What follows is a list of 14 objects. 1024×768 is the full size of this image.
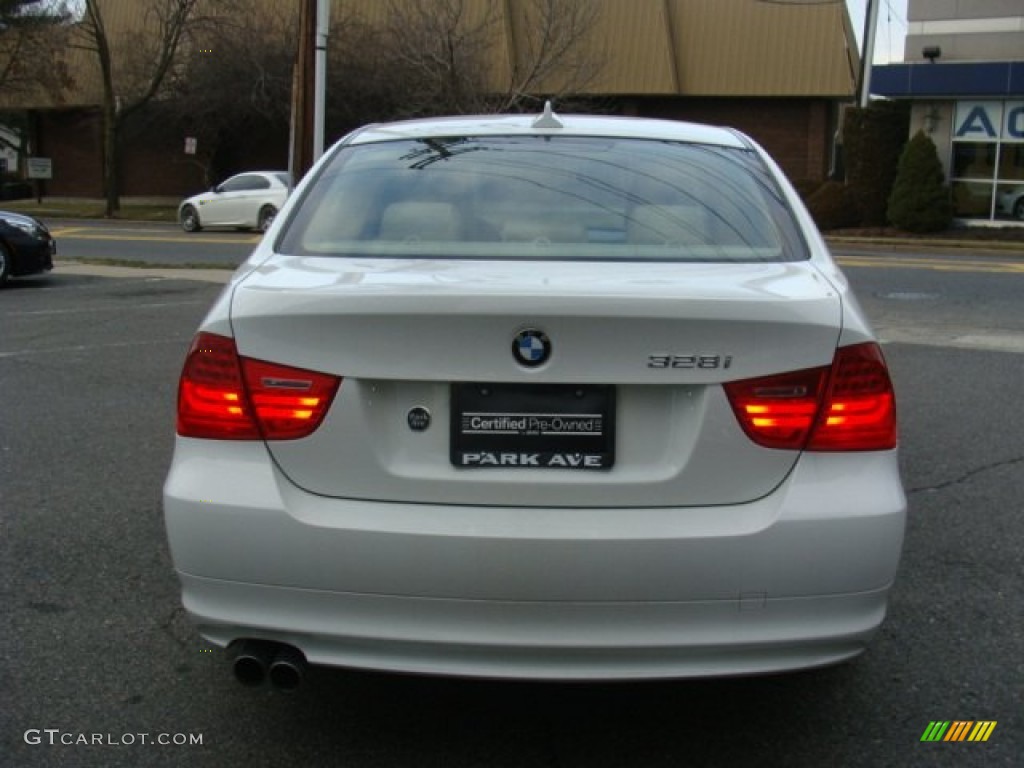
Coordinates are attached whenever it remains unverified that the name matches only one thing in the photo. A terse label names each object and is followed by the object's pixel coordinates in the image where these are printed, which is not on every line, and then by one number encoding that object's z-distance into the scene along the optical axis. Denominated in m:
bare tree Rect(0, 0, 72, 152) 35.38
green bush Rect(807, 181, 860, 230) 27.08
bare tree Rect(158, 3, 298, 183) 34.12
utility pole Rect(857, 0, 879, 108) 26.83
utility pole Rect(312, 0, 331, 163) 13.73
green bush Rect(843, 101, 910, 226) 26.56
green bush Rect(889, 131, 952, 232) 25.30
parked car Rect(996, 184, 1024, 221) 26.38
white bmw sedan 2.70
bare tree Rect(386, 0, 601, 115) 28.84
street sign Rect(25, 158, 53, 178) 38.97
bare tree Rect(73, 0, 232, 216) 32.91
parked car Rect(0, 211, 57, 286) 14.43
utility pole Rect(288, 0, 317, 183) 13.77
